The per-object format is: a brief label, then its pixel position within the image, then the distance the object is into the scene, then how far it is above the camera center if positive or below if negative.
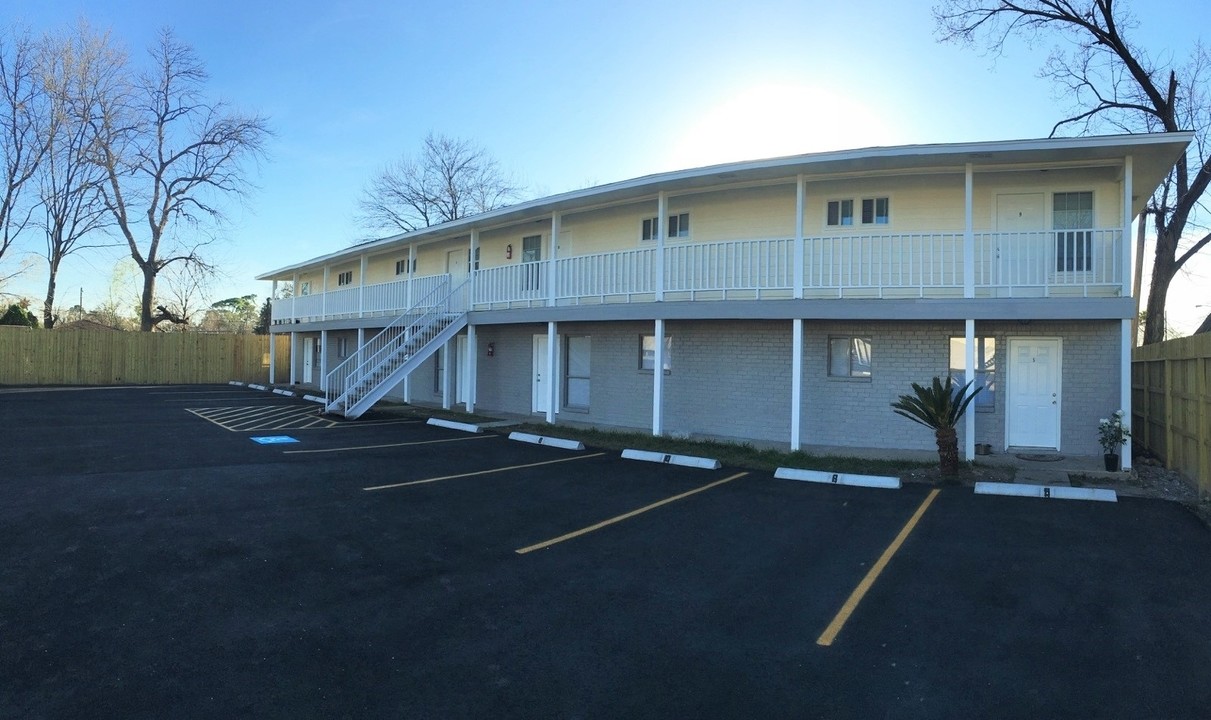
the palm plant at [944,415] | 9.73 -0.70
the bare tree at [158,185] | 32.53 +8.78
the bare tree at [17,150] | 29.30 +9.57
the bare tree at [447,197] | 39.75 +9.93
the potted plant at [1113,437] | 9.73 -0.99
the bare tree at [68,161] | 29.64 +9.35
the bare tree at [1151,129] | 19.92 +7.42
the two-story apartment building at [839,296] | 10.58 +1.34
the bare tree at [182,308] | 43.40 +3.48
